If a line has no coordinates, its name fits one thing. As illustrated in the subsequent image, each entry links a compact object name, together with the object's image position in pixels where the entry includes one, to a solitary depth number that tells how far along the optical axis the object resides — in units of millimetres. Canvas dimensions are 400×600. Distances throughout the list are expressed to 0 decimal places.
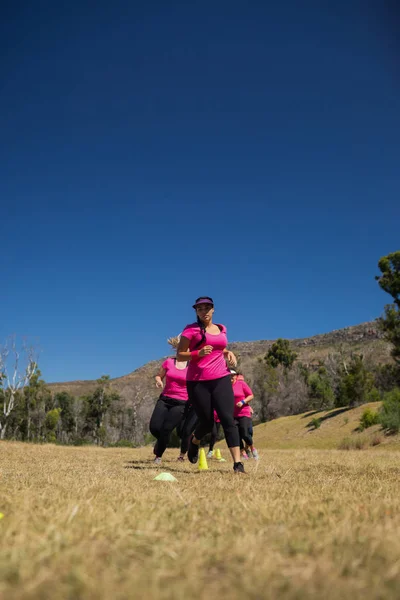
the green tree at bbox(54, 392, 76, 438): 58500
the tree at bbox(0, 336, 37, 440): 42031
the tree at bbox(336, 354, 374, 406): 35000
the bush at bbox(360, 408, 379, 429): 24473
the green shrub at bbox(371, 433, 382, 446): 19181
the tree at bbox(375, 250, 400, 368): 26812
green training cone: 4949
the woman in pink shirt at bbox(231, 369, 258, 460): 10489
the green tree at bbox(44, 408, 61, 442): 51000
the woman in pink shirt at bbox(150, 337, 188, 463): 8836
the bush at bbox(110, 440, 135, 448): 31672
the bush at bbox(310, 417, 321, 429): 31611
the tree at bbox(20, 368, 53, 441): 51688
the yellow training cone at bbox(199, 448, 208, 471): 7402
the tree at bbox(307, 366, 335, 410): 46625
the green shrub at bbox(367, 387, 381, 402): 34875
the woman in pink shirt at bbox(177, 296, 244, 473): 6469
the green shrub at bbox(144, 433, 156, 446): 32769
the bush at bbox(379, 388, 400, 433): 19906
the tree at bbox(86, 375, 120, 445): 57438
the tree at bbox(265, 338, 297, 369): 71250
